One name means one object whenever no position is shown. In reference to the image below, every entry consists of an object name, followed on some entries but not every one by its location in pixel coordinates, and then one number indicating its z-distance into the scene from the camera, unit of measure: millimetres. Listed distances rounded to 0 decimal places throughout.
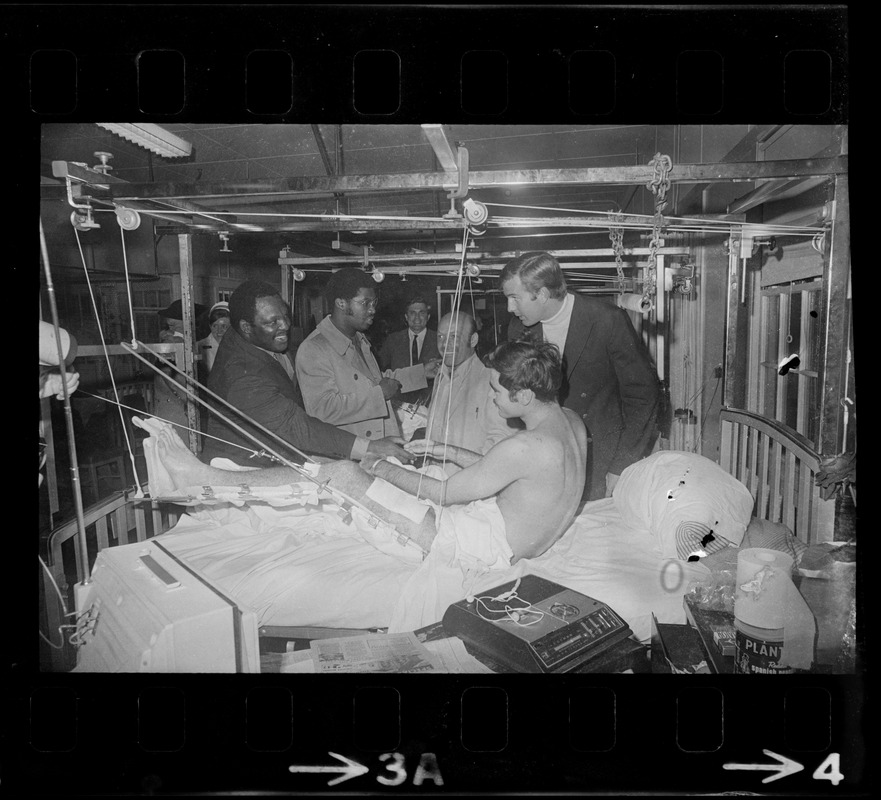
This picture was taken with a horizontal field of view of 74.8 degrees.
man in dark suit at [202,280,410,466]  1900
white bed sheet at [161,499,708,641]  1796
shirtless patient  1820
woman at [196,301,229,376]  1898
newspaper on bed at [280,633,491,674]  1773
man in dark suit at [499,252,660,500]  1818
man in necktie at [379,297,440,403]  1812
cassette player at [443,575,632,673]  1734
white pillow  1821
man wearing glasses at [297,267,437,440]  1859
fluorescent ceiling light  1771
